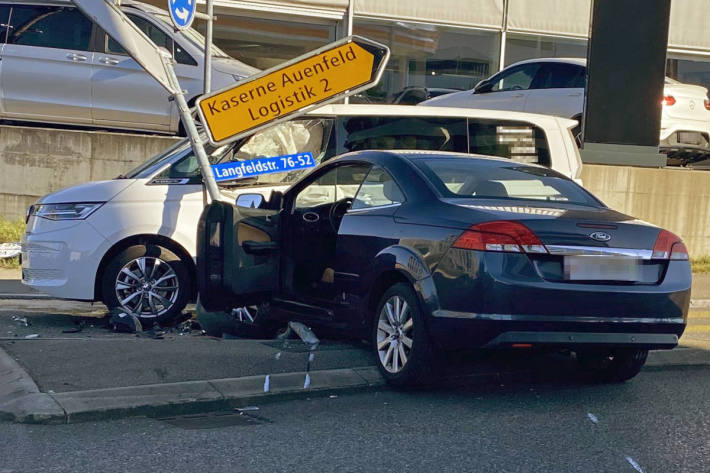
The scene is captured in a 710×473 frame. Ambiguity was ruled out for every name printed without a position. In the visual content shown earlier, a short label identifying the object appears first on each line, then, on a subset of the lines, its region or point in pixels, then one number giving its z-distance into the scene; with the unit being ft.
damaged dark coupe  18.10
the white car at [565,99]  44.47
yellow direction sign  26.22
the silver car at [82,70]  41.93
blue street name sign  27.48
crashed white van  26.66
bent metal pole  26.04
